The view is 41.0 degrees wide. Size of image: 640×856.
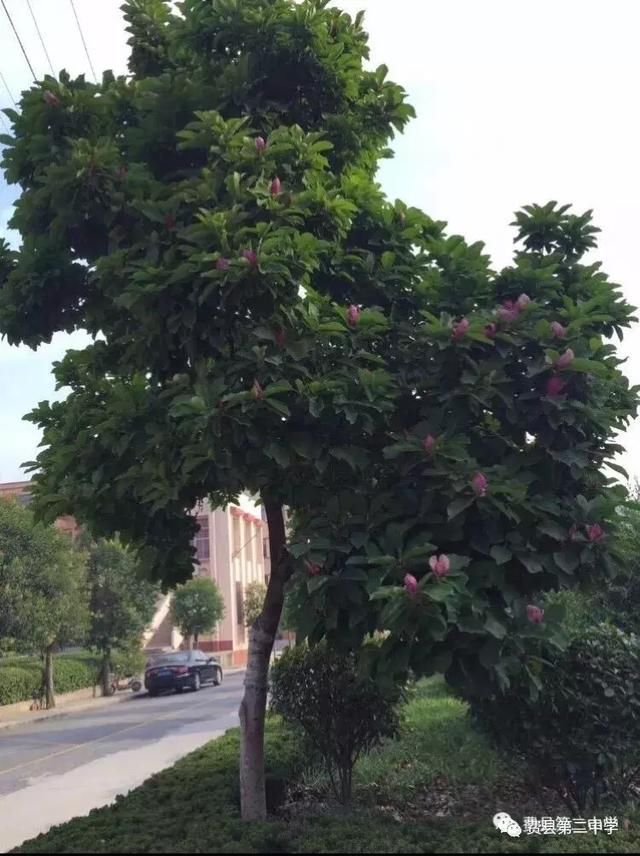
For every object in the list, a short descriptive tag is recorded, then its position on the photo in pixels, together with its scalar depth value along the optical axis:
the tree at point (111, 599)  26.98
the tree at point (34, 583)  19.59
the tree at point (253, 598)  39.33
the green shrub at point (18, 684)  22.62
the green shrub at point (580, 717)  5.12
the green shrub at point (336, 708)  6.59
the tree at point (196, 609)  39.25
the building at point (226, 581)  45.06
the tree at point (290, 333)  4.04
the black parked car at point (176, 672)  27.77
